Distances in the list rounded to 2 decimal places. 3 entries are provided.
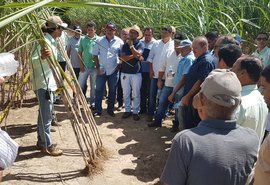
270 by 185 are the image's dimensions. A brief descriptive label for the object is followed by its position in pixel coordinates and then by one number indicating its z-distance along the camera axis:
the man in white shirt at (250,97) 1.55
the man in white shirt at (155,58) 3.77
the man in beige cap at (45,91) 2.73
